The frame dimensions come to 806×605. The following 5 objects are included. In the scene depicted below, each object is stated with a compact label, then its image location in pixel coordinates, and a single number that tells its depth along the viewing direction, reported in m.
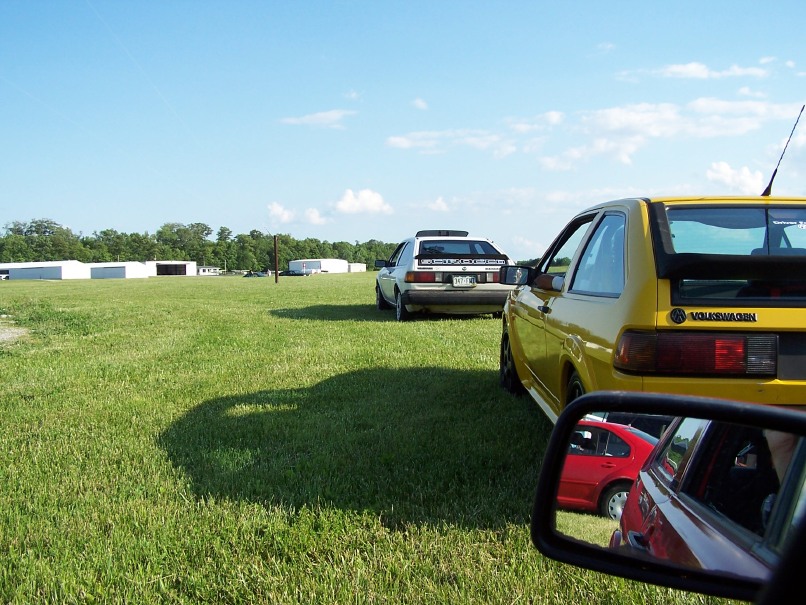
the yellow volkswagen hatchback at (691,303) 2.91
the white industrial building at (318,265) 116.56
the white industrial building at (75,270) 97.56
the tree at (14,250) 138.25
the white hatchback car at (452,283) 12.31
